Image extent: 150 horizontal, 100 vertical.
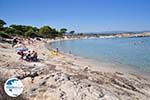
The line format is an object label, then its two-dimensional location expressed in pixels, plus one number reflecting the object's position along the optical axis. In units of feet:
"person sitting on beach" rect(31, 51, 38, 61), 27.58
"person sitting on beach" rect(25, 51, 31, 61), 26.94
